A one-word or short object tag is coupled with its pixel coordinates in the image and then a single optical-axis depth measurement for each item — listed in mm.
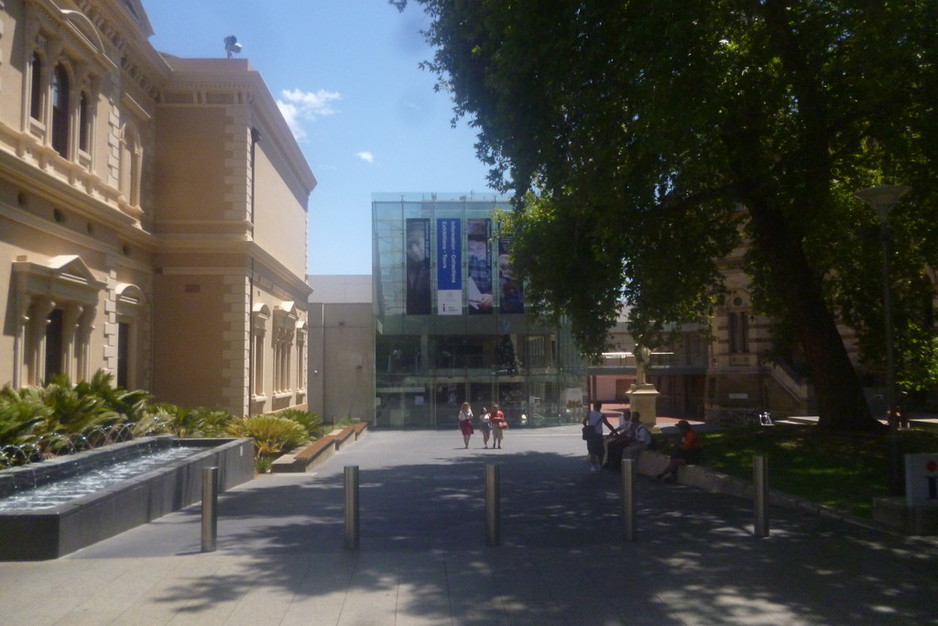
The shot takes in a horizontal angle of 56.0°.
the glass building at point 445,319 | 44688
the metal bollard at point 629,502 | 10203
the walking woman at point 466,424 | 29312
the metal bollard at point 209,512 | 9531
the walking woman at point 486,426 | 30009
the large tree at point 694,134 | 14148
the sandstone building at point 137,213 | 18078
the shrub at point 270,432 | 23250
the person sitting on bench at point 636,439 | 19078
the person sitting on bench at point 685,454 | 17312
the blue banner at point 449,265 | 44438
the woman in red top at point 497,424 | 29578
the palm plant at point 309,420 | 28027
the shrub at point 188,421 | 21266
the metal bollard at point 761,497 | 10398
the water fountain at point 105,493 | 9094
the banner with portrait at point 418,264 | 44625
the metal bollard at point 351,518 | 9672
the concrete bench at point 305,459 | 20405
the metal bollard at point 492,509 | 9969
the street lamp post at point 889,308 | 12297
